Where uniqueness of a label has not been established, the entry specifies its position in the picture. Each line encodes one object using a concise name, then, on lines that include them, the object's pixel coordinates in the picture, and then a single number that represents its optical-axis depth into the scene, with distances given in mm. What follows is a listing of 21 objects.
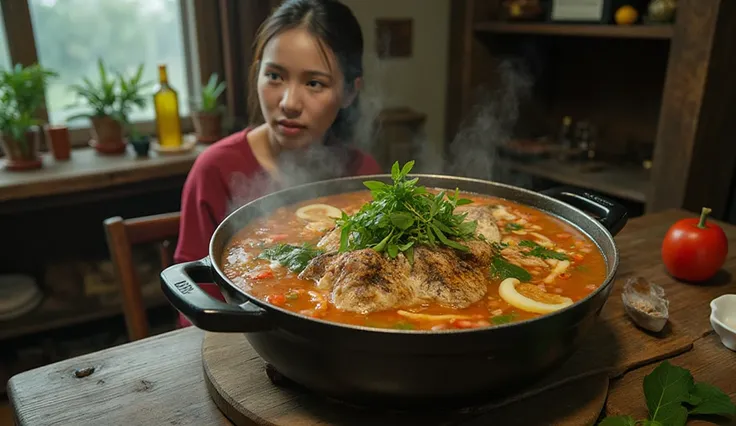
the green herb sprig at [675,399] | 1021
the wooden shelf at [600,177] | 3195
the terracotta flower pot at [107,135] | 3051
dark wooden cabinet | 2693
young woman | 1873
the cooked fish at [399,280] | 1140
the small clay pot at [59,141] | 2932
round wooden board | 1029
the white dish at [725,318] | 1293
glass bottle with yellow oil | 3115
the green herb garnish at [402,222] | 1225
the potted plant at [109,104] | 3045
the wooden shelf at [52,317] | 2898
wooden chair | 1822
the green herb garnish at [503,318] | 1105
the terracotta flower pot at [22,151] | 2721
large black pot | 856
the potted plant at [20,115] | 2711
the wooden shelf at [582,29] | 2861
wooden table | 1074
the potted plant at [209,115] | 3309
